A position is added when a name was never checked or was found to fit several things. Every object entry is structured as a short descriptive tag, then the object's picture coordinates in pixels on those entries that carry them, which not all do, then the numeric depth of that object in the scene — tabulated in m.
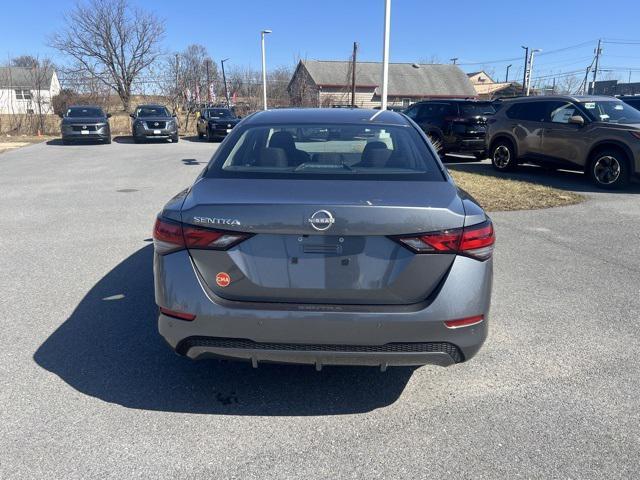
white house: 43.83
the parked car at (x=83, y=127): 22.34
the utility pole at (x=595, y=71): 58.73
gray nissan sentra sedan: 2.47
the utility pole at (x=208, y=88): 42.29
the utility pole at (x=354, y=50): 38.97
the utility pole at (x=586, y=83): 62.31
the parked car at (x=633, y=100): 14.93
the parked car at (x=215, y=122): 24.22
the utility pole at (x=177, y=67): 39.90
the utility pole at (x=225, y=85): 46.94
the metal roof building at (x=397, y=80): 62.09
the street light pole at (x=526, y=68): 55.56
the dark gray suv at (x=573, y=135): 9.71
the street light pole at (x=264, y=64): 31.99
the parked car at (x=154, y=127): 23.42
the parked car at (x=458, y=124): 13.98
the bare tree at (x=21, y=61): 70.91
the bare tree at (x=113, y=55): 48.12
